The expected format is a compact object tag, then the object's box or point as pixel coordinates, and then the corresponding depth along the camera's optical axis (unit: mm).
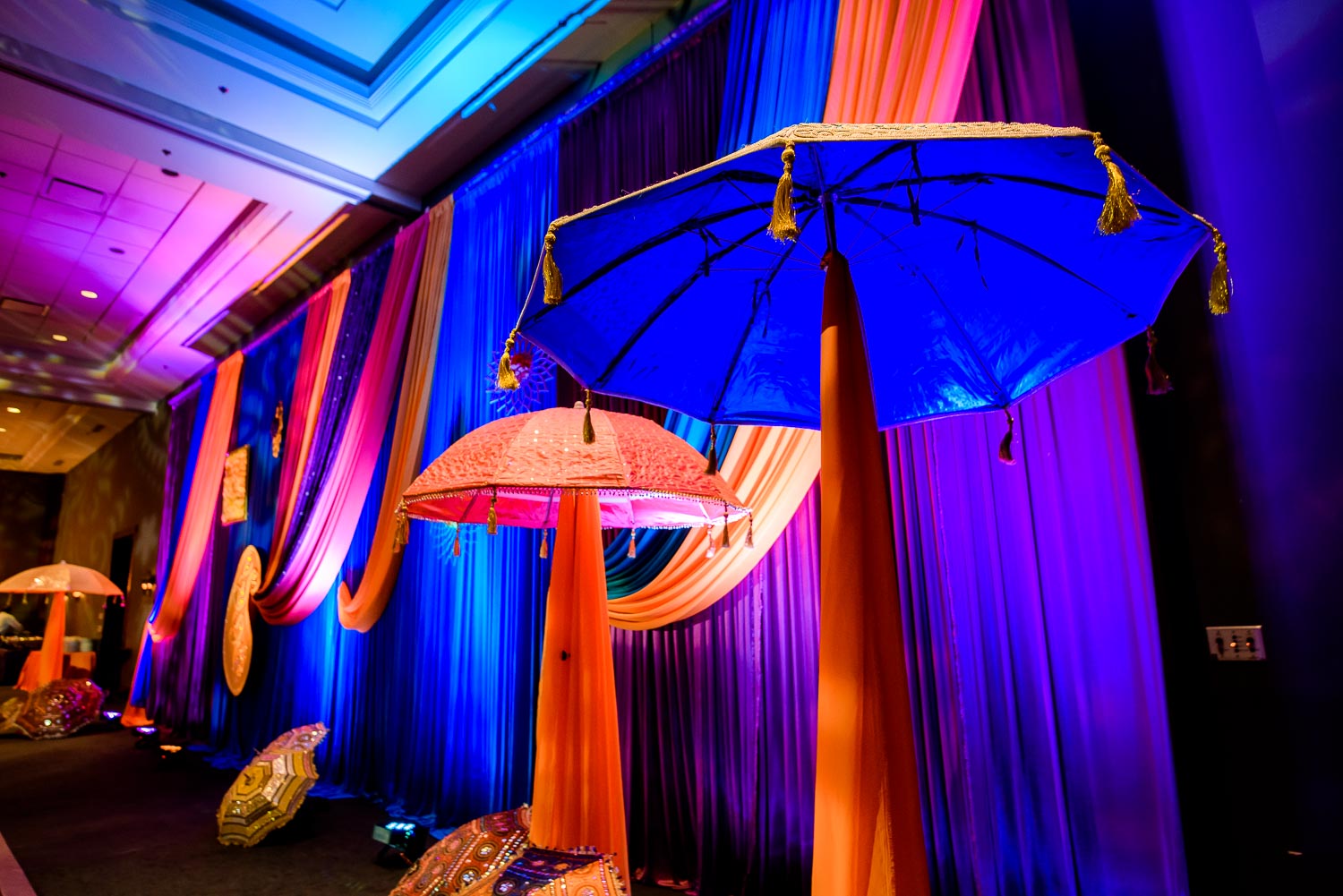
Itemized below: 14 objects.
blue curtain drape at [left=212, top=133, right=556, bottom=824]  3988
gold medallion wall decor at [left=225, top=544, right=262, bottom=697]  6789
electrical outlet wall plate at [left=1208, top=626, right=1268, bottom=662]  1881
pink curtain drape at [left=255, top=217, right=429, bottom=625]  5082
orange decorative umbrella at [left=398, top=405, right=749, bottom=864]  2082
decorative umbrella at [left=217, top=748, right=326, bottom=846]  3771
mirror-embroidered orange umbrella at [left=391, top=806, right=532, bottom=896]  2594
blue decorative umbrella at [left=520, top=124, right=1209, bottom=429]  1302
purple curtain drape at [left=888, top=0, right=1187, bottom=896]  2008
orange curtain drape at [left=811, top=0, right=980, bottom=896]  1149
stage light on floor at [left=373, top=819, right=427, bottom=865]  3439
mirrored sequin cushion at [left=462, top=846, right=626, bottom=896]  1881
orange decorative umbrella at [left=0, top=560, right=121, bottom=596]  7422
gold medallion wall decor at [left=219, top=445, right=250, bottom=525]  7688
